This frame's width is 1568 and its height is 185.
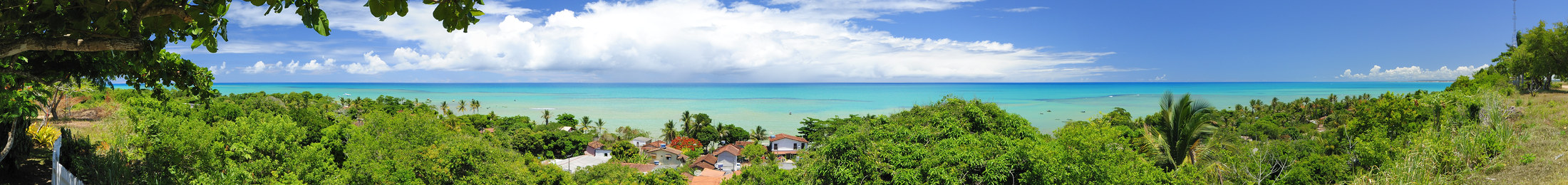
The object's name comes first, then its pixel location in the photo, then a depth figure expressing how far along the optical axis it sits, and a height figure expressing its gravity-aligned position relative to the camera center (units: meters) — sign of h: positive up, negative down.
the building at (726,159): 31.58 -3.60
